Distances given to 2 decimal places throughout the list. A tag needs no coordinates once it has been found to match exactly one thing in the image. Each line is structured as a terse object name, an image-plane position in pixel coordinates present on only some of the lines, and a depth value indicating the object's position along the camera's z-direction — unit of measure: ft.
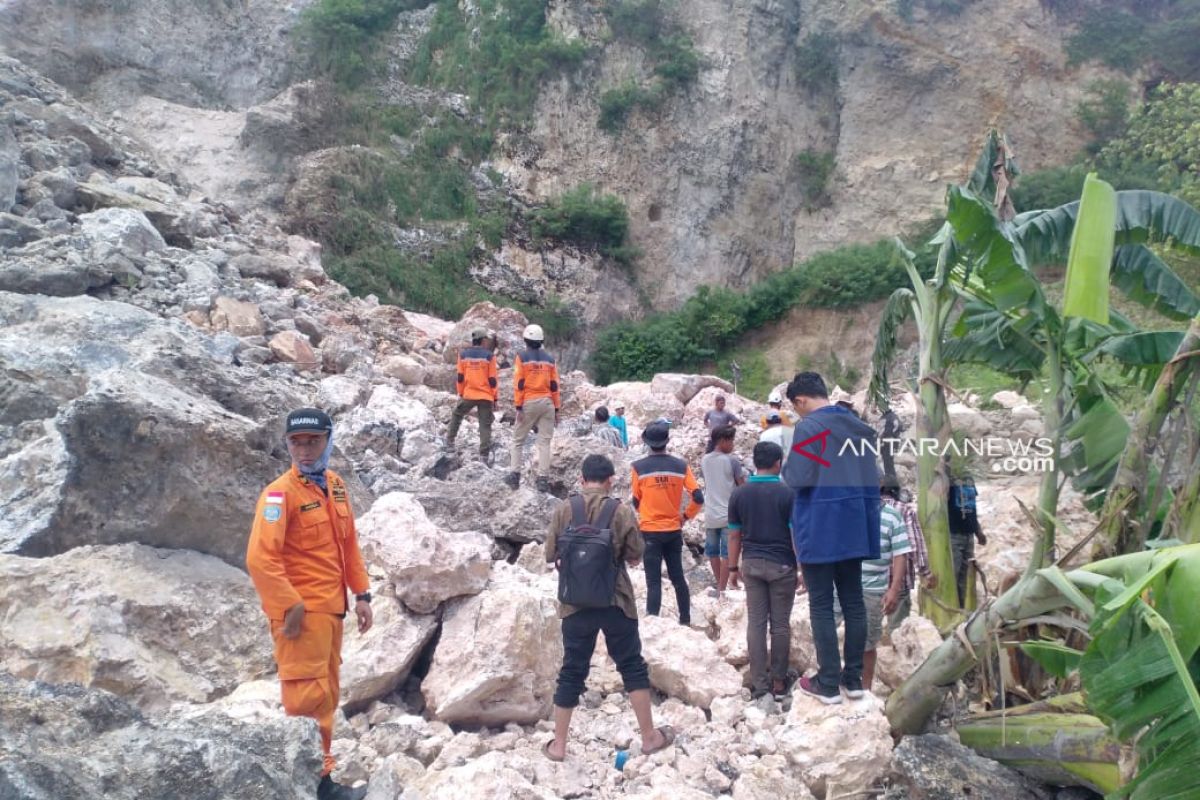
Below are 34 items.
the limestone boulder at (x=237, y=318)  31.63
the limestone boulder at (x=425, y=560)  13.53
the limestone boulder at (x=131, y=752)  6.84
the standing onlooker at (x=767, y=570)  13.69
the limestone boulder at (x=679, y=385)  44.11
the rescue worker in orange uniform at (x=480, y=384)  26.68
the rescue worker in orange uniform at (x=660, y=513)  16.99
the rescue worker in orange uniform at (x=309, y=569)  10.03
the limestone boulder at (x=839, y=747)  10.71
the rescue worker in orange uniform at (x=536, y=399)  24.98
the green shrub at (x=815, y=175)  73.97
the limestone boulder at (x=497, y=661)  12.27
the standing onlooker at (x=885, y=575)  13.38
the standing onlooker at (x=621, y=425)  31.91
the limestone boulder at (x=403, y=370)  34.58
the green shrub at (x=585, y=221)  67.41
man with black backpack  11.77
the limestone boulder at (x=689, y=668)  13.37
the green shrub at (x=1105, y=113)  68.39
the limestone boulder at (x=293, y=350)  31.68
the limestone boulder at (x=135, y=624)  11.68
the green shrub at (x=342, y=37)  70.49
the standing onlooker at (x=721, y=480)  19.07
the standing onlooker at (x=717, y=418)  27.50
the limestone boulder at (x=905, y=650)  13.29
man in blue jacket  11.74
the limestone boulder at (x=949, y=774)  10.03
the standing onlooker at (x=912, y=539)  14.33
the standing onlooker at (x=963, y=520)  16.52
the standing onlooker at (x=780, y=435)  21.31
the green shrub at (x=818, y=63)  74.18
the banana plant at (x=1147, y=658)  7.47
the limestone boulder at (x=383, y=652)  12.39
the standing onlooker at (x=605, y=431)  29.01
